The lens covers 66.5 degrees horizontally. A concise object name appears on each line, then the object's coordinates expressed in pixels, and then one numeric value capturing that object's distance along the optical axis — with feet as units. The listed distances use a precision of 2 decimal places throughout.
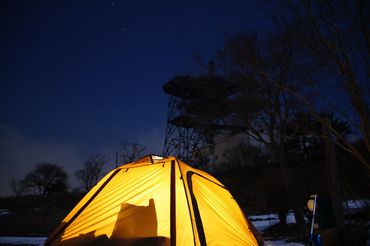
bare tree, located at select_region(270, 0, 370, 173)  13.68
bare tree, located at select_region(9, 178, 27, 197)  153.99
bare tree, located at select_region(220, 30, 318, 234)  30.19
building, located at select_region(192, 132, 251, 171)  88.75
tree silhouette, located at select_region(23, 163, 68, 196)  151.64
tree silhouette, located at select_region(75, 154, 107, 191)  132.09
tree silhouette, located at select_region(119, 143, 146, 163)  99.31
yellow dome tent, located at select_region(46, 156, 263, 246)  12.34
